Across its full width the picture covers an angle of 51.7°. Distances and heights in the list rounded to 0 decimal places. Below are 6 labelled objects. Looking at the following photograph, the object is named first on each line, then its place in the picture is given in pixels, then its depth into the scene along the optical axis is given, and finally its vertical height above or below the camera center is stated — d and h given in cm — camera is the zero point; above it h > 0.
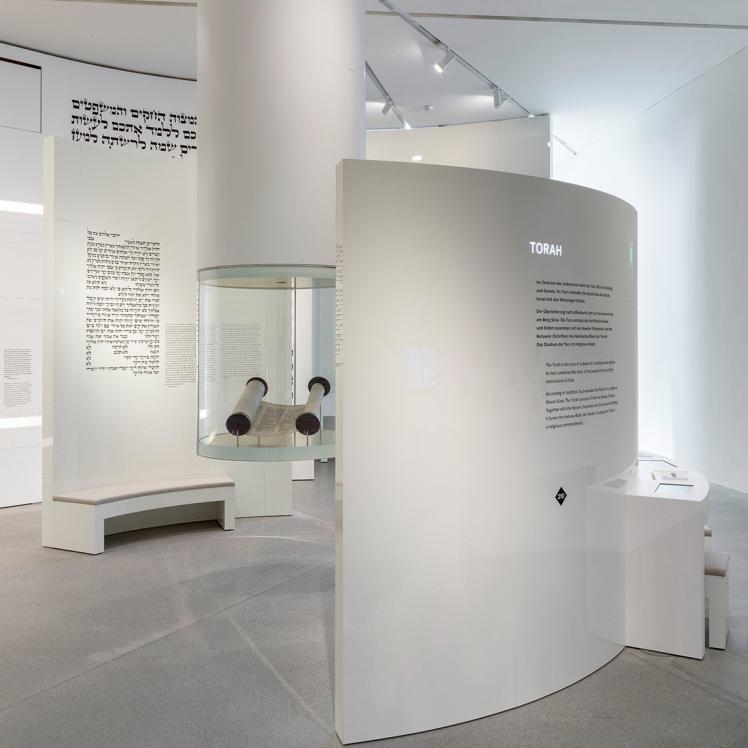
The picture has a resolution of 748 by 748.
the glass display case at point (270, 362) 346 +0
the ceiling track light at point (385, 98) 756 +277
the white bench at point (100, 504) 493 -95
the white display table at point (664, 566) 318 -85
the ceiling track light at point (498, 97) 763 +266
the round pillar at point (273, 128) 342 +105
